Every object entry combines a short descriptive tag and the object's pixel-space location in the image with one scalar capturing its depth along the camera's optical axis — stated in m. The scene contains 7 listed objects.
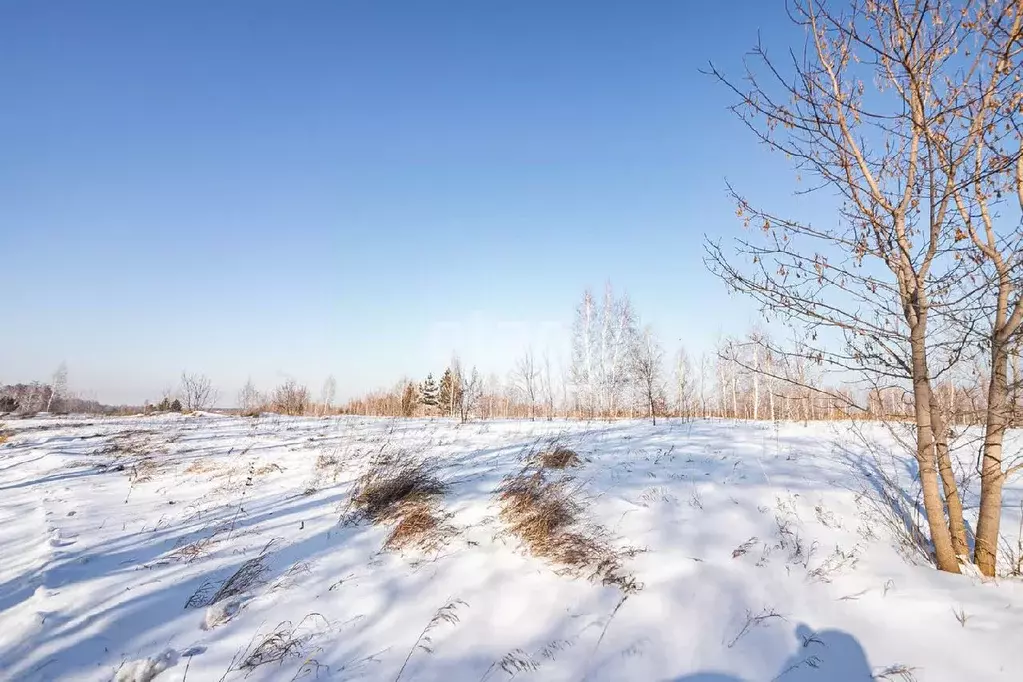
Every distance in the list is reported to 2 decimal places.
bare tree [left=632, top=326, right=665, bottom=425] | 25.48
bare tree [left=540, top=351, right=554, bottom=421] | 38.71
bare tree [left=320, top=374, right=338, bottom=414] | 50.97
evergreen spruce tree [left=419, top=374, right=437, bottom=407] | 49.08
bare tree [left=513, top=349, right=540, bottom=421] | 33.30
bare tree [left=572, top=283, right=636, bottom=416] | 28.77
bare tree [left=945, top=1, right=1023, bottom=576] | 2.84
